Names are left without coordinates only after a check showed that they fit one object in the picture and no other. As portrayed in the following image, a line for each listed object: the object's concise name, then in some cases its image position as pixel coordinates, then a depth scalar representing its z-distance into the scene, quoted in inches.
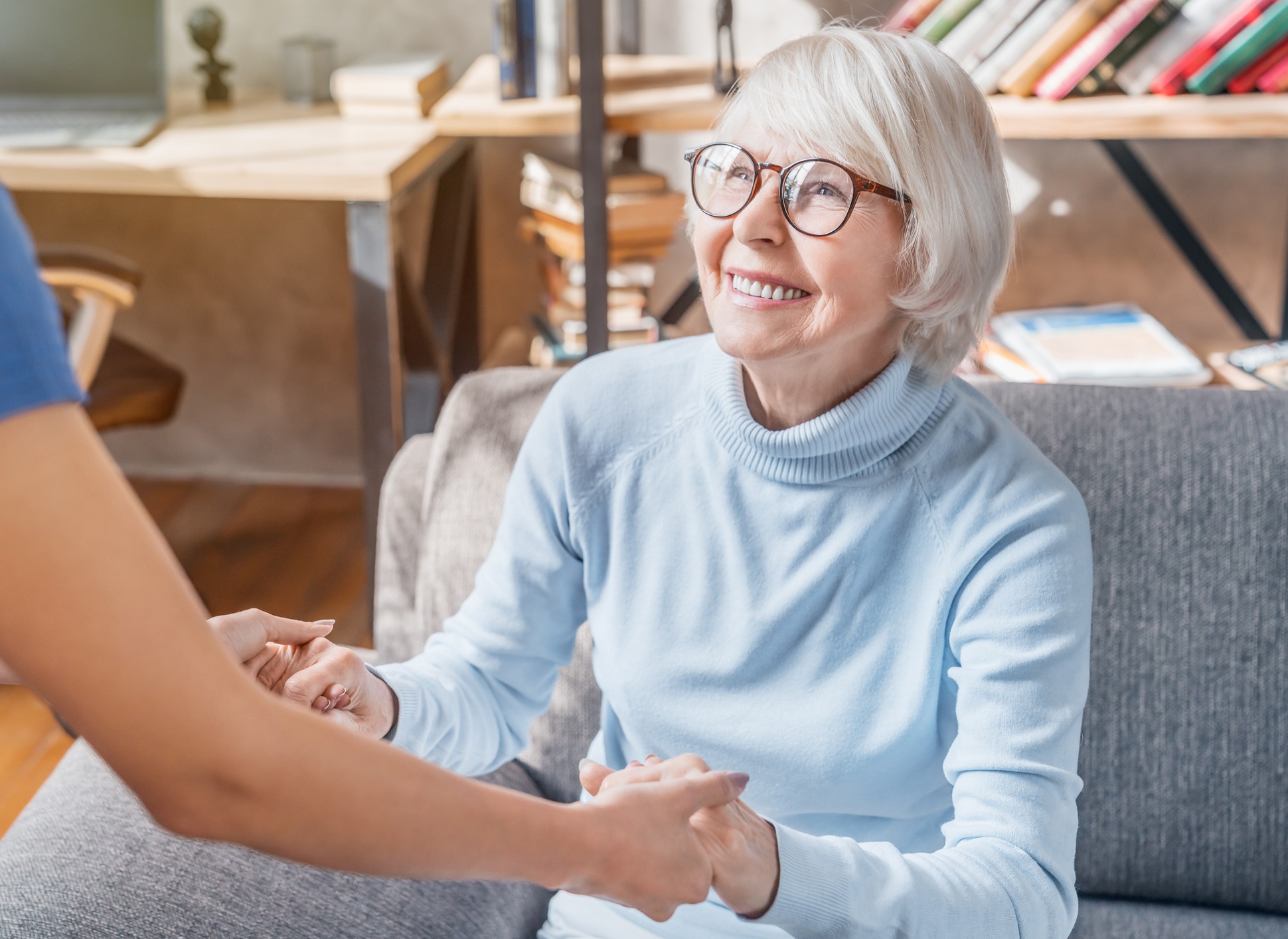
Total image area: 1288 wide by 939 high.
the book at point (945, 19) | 79.9
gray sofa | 47.0
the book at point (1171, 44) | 76.4
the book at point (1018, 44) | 78.1
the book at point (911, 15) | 81.2
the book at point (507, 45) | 83.4
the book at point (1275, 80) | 77.3
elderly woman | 37.0
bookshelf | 77.1
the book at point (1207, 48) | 75.5
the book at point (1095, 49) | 77.2
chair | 76.2
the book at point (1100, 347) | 78.7
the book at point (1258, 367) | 78.4
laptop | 91.5
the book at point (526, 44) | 83.2
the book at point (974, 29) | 79.2
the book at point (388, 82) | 89.2
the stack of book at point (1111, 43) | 76.4
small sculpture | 96.7
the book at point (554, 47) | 83.0
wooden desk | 79.5
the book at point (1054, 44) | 77.3
